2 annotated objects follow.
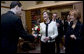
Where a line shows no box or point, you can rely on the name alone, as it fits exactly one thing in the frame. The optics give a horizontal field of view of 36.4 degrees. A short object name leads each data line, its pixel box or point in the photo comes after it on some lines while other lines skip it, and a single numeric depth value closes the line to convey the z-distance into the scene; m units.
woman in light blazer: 2.29
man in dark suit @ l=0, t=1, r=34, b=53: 1.63
